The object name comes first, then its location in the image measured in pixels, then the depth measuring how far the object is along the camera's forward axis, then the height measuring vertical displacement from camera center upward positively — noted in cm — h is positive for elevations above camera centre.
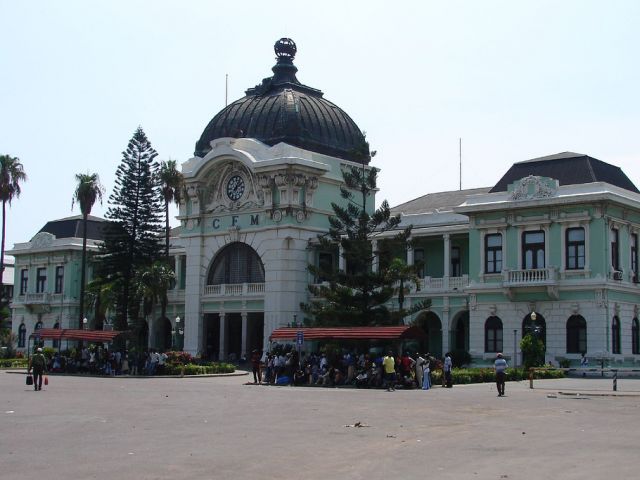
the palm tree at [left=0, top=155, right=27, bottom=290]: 6800 +1143
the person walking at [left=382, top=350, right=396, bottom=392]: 3375 -58
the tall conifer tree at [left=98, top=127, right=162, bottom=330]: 6122 +747
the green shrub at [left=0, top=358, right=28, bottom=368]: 5633 -95
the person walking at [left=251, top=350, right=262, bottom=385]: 3828 -61
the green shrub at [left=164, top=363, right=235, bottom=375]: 4512 -87
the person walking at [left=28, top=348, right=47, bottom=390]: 3149 -61
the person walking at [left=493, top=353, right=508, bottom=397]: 2909 -61
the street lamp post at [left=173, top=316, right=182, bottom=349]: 6236 +121
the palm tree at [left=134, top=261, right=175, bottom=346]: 5848 +387
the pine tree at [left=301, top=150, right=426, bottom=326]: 4556 +340
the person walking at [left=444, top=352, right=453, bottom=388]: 3472 -60
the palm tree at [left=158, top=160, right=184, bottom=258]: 6262 +1041
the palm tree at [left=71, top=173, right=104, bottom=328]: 6444 +992
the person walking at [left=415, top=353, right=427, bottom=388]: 3427 -50
